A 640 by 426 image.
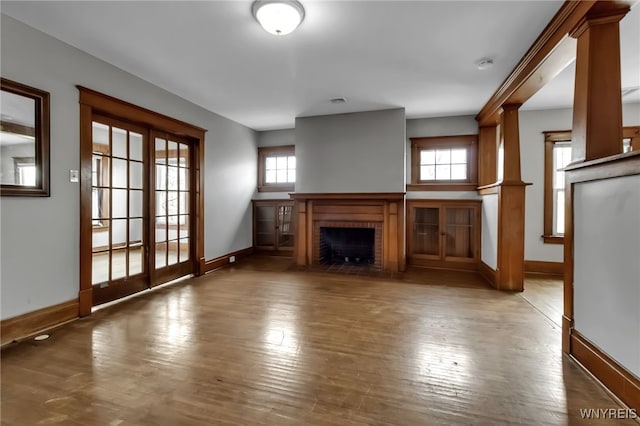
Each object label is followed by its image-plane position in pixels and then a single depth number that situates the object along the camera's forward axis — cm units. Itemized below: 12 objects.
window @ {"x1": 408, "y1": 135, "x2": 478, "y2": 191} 515
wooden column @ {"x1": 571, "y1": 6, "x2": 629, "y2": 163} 206
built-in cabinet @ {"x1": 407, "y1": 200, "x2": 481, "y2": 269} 507
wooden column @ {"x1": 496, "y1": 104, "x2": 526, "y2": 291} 387
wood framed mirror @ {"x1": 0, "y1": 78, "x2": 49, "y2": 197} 239
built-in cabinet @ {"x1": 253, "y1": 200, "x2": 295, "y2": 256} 622
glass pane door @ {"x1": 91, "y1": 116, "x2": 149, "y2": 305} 325
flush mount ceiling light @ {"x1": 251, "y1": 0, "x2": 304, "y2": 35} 218
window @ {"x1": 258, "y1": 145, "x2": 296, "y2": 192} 623
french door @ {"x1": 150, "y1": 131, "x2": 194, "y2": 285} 400
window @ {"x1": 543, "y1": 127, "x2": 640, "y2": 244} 475
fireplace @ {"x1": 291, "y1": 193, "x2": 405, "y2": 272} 492
